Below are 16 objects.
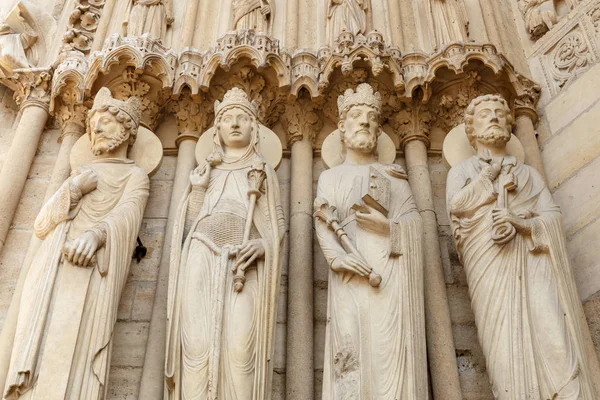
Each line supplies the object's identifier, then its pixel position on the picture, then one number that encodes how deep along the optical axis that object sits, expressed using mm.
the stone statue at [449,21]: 6402
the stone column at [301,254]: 4727
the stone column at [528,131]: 5777
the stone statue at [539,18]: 6648
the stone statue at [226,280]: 4223
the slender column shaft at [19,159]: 5547
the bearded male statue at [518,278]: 4117
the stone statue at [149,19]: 6465
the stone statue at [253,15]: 6621
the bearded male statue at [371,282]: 4191
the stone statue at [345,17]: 6469
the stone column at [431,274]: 4680
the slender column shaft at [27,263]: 4730
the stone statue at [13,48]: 6398
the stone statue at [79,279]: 4176
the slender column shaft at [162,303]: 4668
